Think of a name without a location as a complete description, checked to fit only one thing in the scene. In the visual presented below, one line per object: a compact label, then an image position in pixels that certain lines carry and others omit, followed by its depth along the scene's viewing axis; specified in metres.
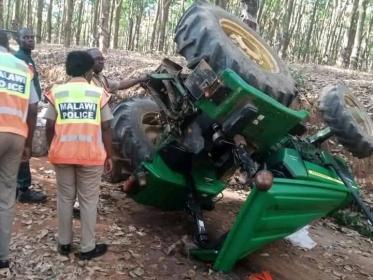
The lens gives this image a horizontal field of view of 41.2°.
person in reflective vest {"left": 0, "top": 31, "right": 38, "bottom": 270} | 3.88
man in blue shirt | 5.58
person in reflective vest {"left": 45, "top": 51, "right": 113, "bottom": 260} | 4.23
